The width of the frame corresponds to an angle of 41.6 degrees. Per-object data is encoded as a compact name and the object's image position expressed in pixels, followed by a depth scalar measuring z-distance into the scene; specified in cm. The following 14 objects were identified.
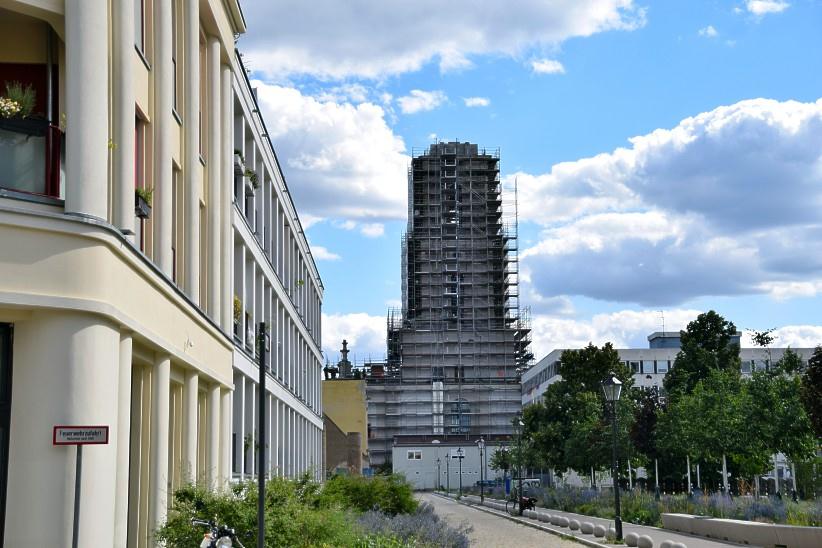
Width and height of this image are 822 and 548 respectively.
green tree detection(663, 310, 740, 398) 6681
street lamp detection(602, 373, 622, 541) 2945
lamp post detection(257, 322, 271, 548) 1438
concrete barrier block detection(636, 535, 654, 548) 2597
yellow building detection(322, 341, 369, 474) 8925
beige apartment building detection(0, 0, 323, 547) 1277
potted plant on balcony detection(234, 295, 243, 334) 2925
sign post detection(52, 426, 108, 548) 1110
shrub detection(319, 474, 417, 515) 3534
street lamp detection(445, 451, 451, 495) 12005
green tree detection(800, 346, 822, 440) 3350
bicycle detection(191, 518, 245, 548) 1294
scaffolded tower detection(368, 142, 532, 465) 13138
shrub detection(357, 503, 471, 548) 1945
